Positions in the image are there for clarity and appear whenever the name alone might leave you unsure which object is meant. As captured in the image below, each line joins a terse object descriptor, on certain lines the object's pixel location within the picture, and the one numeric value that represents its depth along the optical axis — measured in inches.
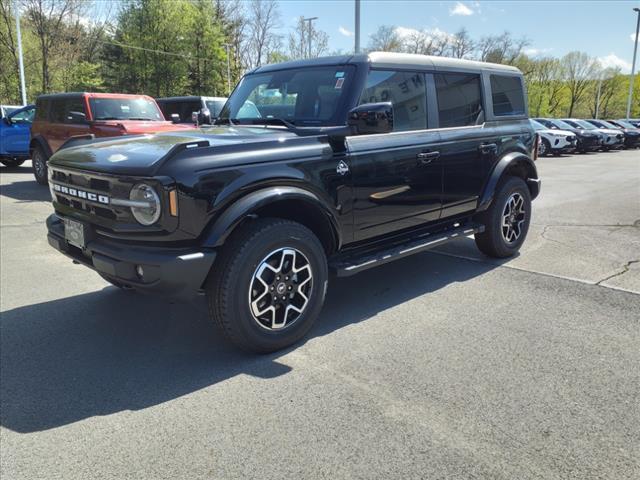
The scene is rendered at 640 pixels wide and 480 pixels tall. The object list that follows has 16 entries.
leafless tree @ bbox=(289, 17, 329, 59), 2005.2
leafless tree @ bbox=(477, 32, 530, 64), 2213.3
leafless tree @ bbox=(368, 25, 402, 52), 2040.4
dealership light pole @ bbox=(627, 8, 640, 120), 1582.2
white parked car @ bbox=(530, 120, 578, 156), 815.7
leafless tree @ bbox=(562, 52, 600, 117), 2640.3
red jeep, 375.6
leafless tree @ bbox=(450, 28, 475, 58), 2108.1
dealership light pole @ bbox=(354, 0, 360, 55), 674.5
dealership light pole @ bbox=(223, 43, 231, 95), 1925.3
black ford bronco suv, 118.4
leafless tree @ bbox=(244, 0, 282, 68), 2322.8
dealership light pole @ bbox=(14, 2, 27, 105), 966.8
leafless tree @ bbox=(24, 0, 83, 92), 1312.7
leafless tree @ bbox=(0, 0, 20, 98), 1264.8
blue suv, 531.7
